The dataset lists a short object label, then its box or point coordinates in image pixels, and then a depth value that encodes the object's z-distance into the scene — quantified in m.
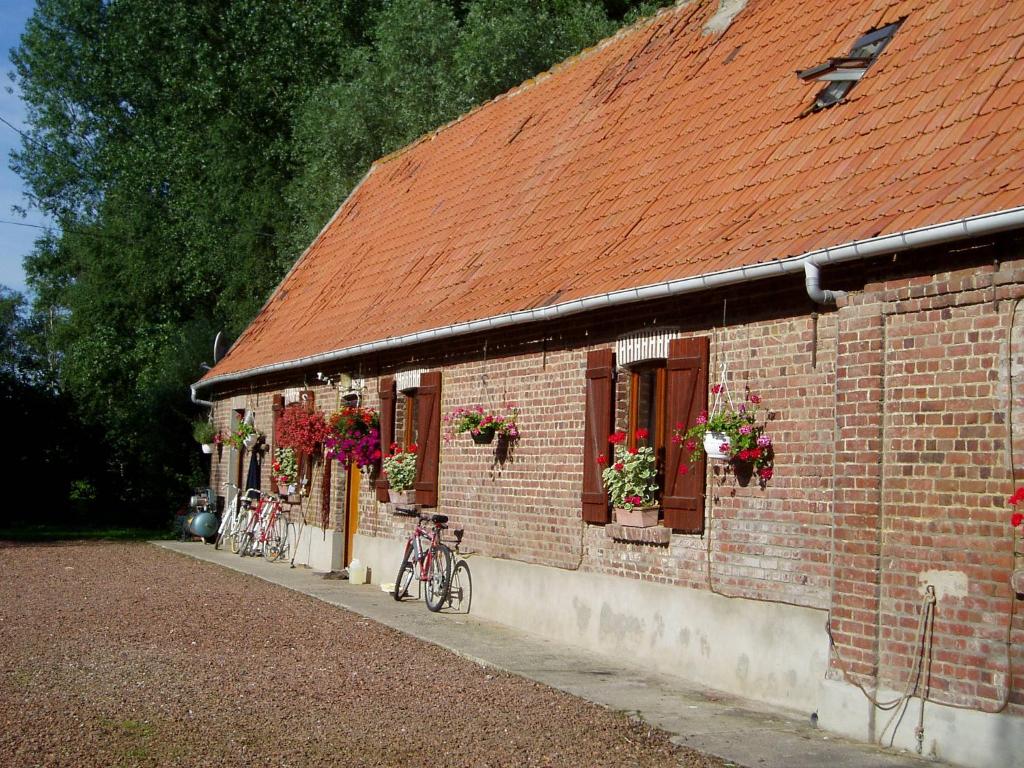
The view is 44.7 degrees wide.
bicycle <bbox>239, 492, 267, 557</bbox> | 21.00
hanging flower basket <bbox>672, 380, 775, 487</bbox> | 9.09
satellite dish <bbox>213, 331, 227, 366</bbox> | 25.64
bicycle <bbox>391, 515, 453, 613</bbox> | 13.74
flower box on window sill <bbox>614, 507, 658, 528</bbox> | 10.48
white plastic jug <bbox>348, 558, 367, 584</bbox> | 16.69
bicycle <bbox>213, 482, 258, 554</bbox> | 22.08
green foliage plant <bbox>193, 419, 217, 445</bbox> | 24.53
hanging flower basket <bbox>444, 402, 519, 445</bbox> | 12.93
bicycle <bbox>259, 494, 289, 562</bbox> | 20.47
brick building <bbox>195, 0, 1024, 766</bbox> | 7.32
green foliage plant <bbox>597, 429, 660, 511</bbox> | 10.47
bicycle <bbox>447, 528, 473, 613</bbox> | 13.68
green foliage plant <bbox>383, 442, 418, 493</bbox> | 15.45
